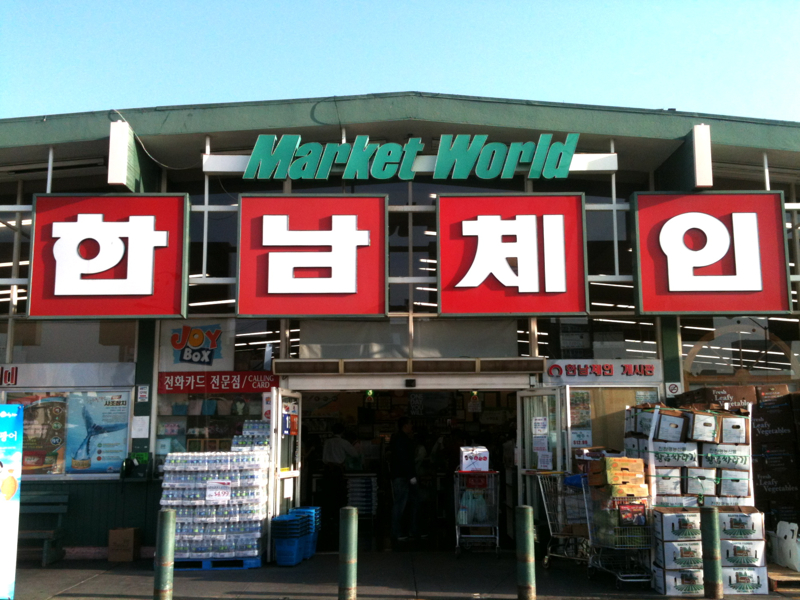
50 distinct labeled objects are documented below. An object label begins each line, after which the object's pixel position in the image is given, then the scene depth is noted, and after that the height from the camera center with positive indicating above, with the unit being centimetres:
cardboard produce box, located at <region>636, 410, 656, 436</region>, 977 +1
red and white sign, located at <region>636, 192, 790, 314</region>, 1099 +243
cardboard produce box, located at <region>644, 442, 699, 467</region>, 941 -40
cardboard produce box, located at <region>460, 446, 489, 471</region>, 1137 -54
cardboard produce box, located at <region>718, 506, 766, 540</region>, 897 -121
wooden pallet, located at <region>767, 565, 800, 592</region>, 902 -186
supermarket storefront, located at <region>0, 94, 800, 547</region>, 1099 +233
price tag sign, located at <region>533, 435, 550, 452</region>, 1134 -32
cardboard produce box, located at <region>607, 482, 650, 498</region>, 905 -81
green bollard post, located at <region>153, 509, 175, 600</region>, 768 -133
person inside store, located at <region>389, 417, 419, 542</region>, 1231 -84
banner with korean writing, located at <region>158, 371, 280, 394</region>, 1181 +64
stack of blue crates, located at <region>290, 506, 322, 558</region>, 1092 -147
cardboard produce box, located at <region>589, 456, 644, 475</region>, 908 -51
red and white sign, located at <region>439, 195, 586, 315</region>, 1100 +242
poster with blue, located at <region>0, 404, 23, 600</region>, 773 -64
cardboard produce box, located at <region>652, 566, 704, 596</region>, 862 -180
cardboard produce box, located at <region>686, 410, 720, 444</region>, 937 -6
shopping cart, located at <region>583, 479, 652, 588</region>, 899 -135
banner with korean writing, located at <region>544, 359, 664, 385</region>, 1195 +76
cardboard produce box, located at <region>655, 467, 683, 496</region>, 933 -72
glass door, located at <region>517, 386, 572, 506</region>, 1083 -18
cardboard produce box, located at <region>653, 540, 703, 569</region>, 866 -150
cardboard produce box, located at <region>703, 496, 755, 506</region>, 935 -96
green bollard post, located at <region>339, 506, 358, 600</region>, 787 -134
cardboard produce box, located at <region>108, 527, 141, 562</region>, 1095 -171
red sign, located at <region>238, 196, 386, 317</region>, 1094 +240
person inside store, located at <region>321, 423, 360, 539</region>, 1396 -96
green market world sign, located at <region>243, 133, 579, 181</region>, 1148 +398
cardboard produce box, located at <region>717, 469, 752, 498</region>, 939 -75
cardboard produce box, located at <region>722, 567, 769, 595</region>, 881 -183
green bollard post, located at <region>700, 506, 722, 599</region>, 823 -138
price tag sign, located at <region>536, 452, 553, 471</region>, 1112 -56
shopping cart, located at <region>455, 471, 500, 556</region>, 1127 -117
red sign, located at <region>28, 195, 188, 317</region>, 1086 +239
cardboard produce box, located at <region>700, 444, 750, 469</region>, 945 -42
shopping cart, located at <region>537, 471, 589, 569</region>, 997 -122
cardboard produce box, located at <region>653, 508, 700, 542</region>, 873 -118
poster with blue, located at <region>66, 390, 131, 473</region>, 1170 -11
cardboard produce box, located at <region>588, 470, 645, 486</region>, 906 -66
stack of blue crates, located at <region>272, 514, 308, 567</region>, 1042 -156
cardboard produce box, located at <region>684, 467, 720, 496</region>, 937 -73
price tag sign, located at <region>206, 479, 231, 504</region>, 1035 -91
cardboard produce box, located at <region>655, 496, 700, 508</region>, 927 -95
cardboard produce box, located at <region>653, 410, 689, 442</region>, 947 -6
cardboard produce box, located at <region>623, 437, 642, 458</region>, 997 -33
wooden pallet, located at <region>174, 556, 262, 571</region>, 1034 -189
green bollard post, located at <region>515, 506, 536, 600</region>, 805 -140
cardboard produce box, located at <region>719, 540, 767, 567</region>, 888 -152
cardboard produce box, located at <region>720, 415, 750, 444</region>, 948 -11
